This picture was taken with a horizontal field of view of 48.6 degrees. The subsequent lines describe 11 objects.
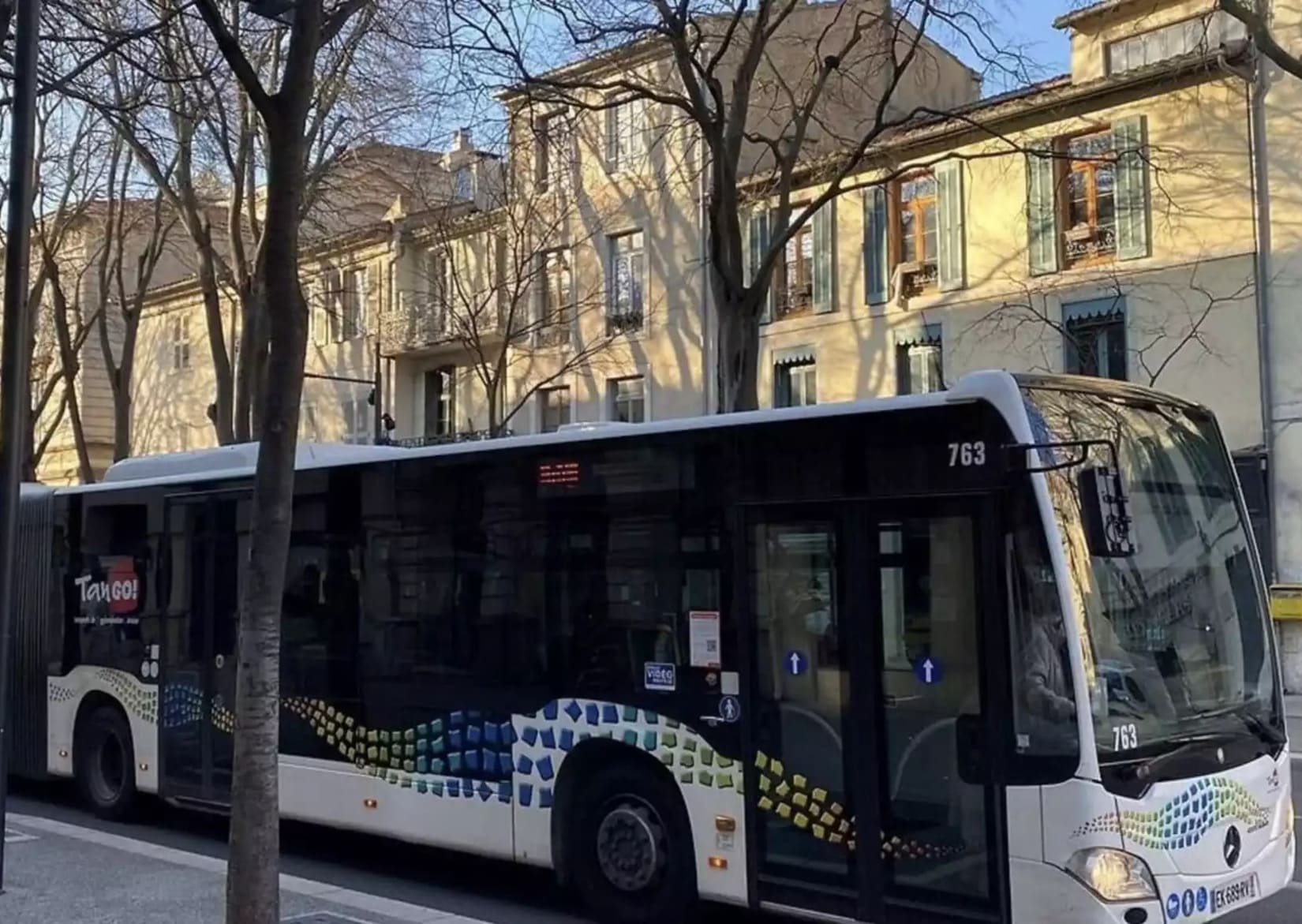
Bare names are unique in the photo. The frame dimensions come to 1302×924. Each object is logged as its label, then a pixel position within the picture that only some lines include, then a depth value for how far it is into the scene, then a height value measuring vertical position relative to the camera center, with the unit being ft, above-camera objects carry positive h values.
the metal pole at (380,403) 114.38 +12.21
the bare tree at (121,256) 87.97 +19.32
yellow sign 68.69 -2.88
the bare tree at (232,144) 51.47 +18.66
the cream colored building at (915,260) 70.90 +17.48
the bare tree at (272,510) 19.01 +0.62
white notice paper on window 25.46 -1.56
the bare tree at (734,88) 57.21 +19.03
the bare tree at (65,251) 73.26 +19.78
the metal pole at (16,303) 27.84 +5.09
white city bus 20.84 -1.91
